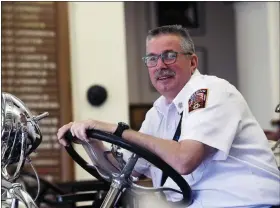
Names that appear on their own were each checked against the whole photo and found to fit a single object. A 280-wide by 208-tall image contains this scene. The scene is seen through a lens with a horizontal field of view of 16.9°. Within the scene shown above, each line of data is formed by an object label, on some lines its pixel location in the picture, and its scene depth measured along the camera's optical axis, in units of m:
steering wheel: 2.80
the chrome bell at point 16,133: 2.86
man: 2.89
